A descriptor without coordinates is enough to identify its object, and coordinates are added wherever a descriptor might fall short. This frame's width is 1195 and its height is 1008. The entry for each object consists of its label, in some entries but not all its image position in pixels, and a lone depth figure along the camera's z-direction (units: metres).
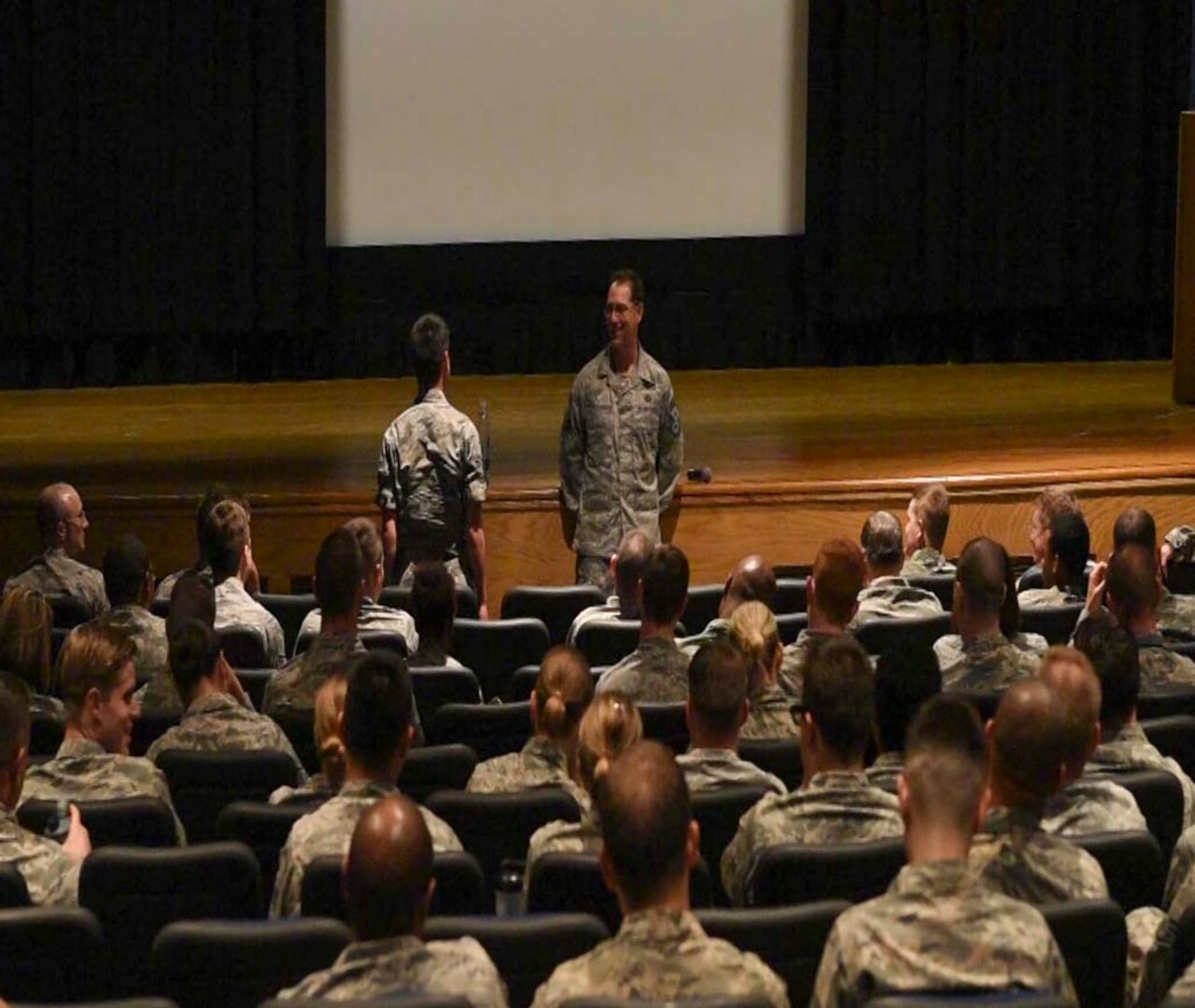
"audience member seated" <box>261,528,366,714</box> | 9.64
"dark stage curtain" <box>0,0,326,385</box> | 21.99
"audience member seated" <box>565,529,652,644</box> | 10.87
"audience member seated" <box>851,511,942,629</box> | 11.27
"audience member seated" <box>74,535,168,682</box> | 10.52
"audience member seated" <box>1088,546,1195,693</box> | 9.41
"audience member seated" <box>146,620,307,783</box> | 8.65
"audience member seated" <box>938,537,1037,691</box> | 9.57
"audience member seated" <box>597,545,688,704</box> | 9.55
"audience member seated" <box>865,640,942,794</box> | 7.62
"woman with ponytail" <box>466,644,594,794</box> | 7.99
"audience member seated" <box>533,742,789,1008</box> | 5.58
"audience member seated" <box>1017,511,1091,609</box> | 11.45
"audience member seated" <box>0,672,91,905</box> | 7.10
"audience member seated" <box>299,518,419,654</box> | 10.86
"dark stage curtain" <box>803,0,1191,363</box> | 23.78
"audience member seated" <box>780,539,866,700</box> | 9.64
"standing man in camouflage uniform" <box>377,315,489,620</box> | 13.50
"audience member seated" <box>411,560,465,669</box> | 9.88
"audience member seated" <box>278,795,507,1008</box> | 5.48
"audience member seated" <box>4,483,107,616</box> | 12.24
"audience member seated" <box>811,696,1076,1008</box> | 5.56
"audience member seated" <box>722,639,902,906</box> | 7.19
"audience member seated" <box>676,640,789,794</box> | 7.55
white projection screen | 21.94
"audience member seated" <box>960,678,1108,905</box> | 6.53
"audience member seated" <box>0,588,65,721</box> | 9.25
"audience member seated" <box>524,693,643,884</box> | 7.20
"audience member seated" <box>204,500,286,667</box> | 11.16
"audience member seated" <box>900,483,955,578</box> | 12.51
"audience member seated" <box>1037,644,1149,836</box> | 6.94
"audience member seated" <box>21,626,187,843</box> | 8.02
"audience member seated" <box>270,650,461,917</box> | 6.97
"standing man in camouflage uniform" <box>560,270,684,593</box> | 13.77
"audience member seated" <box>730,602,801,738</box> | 9.14
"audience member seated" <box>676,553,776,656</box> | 10.27
